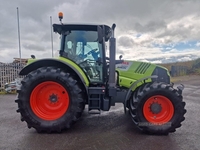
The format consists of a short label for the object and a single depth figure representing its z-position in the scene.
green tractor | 3.62
